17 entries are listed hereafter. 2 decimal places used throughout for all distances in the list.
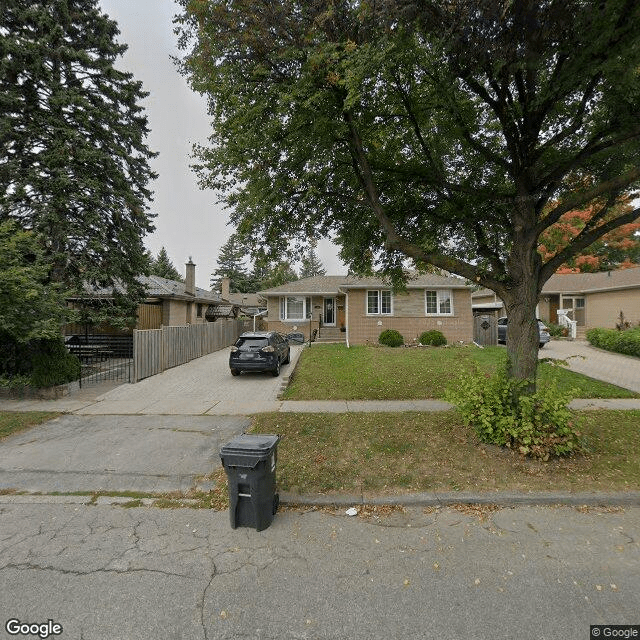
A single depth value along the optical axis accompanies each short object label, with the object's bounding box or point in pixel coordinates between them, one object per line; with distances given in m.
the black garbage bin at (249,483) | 3.65
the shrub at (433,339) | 18.91
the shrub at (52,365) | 9.35
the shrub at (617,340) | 15.15
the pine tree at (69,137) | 11.86
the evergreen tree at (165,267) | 48.88
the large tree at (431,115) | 4.53
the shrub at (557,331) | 23.50
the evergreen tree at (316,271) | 71.12
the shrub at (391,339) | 18.52
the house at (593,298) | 22.20
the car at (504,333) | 17.77
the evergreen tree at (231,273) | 56.06
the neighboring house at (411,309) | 19.73
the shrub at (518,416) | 4.96
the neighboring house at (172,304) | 18.48
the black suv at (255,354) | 11.98
